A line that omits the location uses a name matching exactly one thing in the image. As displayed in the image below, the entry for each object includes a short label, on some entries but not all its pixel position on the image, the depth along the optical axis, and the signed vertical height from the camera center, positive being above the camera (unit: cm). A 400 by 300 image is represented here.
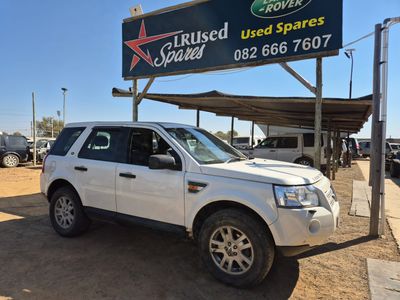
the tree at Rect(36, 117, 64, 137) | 6192 +237
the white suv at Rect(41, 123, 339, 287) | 335 -65
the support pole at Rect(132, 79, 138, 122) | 919 +108
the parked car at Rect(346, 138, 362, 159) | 2897 -62
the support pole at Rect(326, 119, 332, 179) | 1240 -52
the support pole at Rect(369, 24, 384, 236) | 538 -2
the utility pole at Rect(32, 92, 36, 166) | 1776 +79
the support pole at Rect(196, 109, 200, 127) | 1258 +87
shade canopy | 811 +108
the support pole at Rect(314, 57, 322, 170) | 641 +52
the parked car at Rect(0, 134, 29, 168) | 1669 -70
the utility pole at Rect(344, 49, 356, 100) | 2220 +604
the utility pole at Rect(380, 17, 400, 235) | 534 +91
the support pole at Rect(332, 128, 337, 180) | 1344 -54
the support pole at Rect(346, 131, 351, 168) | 2048 -107
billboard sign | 626 +236
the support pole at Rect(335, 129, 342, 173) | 1796 -26
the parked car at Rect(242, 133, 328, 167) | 1427 -38
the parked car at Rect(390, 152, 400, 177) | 1469 -119
